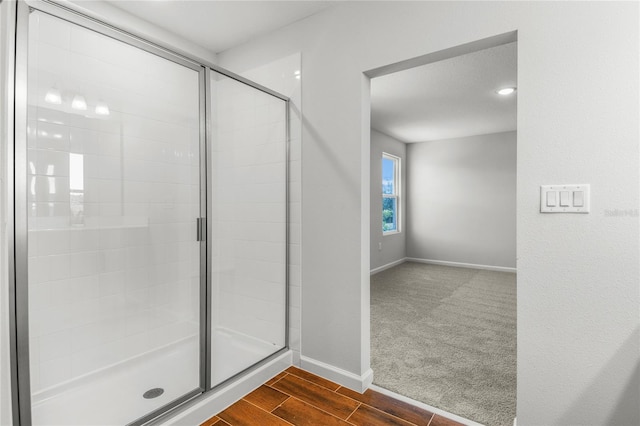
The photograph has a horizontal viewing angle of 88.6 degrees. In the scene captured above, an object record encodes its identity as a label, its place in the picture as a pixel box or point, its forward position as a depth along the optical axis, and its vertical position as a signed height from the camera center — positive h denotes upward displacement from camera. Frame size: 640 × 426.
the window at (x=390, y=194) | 6.23 +0.33
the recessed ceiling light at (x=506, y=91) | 3.66 +1.36
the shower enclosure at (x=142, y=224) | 1.61 -0.08
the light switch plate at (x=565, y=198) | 1.44 +0.05
